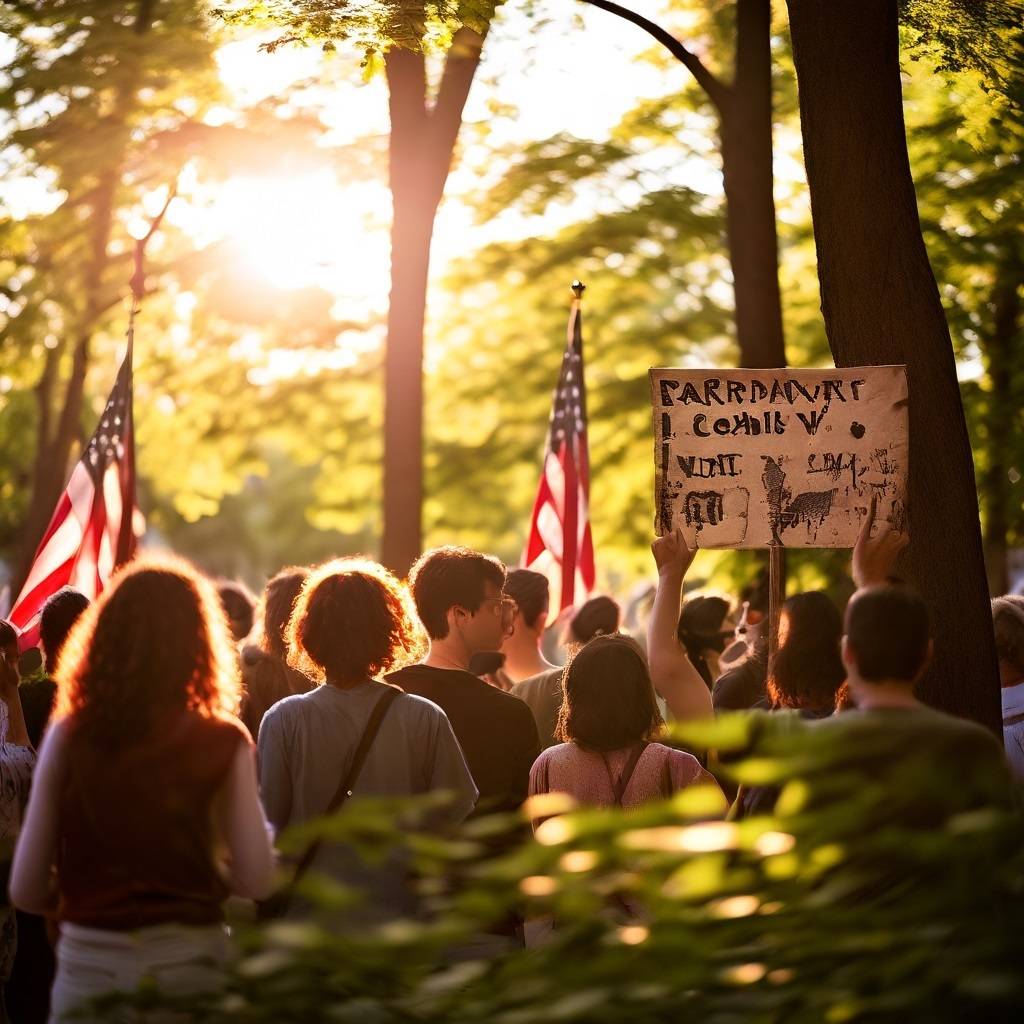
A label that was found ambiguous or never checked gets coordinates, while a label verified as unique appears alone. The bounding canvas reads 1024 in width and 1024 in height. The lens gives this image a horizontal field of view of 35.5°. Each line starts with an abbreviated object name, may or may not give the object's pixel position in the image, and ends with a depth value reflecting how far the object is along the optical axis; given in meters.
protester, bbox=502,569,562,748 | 7.42
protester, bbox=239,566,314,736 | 6.41
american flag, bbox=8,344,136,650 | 9.49
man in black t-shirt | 5.32
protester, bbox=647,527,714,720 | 5.46
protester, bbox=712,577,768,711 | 6.80
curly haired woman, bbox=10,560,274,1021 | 3.70
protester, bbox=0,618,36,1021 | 5.91
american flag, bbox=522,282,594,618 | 11.05
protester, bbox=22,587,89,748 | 5.87
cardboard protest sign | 6.25
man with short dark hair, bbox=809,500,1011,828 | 3.07
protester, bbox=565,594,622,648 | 7.68
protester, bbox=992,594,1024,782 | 7.02
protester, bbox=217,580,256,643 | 8.85
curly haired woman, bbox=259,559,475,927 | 4.75
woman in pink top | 5.22
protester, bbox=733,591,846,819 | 5.35
